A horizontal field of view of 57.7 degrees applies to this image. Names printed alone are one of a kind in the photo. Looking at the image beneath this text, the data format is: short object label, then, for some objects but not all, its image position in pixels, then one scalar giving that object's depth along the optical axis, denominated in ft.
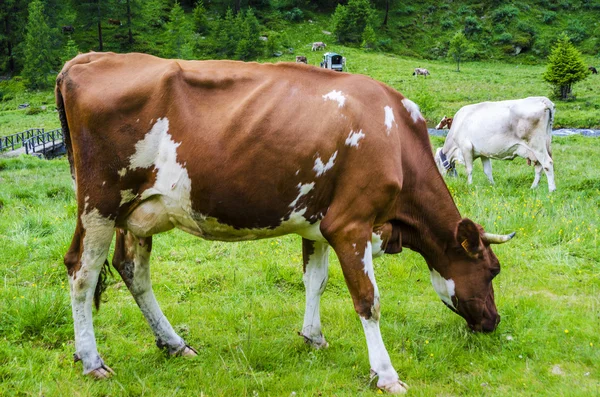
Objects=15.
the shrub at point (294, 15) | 210.18
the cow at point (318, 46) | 172.04
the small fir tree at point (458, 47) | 160.37
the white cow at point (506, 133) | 40.57
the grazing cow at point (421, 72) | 139.65
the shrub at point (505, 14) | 203.82
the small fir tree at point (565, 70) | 101.35
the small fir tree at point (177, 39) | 156.04
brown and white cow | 13.28
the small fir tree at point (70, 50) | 148.66
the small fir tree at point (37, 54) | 151.94
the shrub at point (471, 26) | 198.39
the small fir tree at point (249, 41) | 166.71
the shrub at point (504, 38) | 189.26
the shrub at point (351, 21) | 186.70
